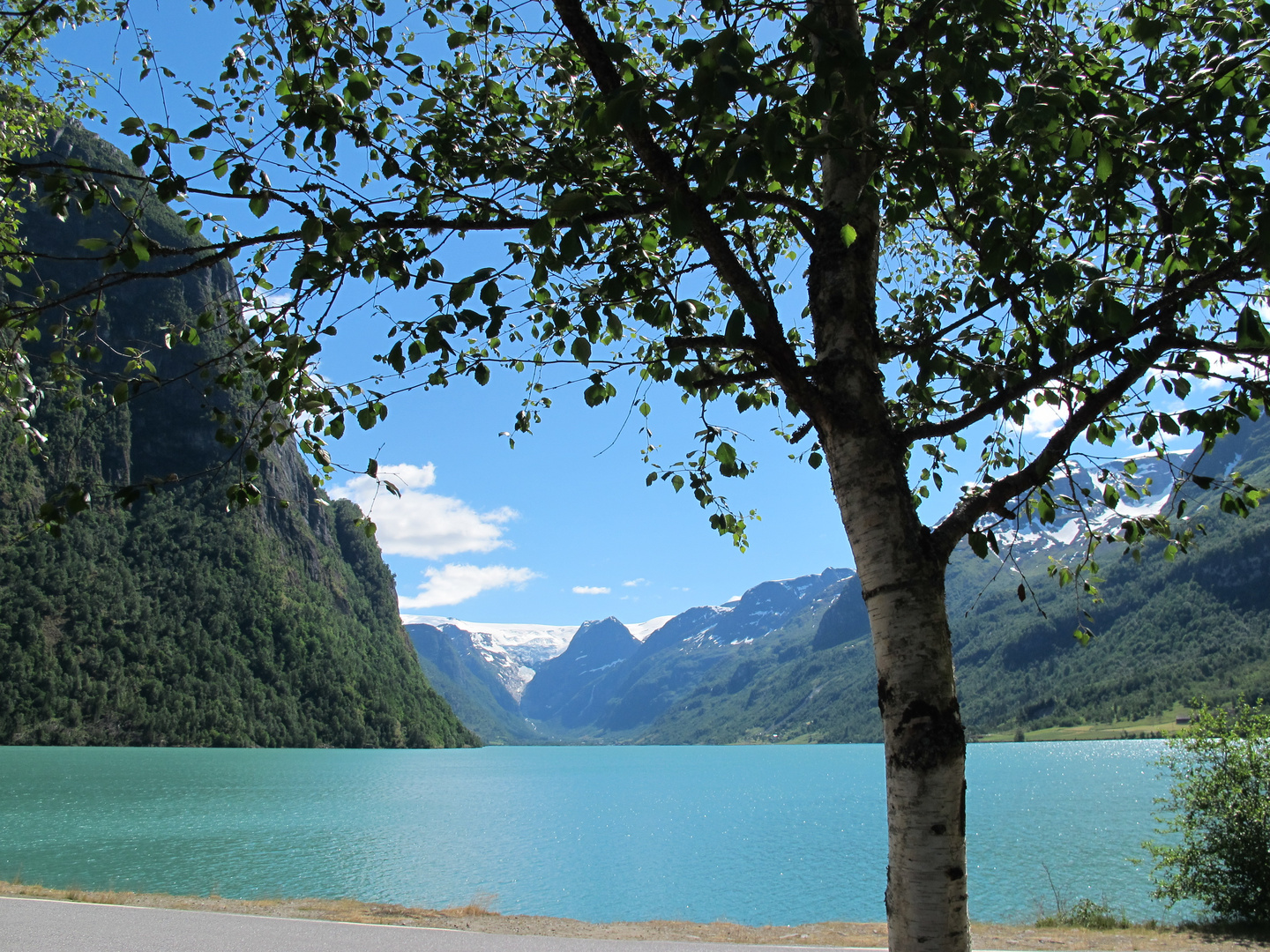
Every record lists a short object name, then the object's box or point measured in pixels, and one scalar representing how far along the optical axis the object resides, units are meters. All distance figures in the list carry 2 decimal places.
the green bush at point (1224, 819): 15.35
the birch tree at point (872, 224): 2.23
